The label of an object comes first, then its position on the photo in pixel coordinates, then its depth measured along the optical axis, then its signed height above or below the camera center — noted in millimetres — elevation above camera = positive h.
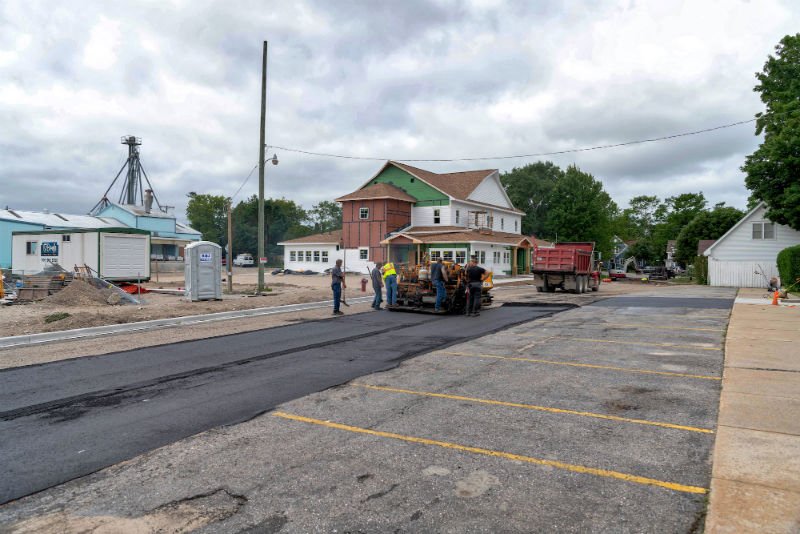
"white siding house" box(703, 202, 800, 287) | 33878 +1122
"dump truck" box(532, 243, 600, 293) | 27062 -40
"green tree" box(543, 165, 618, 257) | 64312 +6652
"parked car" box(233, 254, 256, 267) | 76938 +853
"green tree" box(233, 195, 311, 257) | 89125 +7459
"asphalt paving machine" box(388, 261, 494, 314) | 17359 -732
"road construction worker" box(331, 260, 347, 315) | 17328 -559
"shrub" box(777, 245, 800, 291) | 27219 +113
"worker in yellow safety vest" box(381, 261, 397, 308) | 18078 -610
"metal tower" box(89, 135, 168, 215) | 69000 +11970
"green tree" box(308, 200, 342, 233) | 114625 +11089
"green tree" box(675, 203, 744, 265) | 52750 +3976
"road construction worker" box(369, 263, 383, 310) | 18547 -667
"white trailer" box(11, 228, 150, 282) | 23984 +677
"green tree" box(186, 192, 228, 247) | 92062 +8771
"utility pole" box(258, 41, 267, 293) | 23875 +4409
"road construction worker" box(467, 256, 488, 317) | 16719 -540
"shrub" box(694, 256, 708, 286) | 38312 -81
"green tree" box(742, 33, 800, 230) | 27984 +6502
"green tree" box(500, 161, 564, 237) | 76188 +10217
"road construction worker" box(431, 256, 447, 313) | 16766 -407
